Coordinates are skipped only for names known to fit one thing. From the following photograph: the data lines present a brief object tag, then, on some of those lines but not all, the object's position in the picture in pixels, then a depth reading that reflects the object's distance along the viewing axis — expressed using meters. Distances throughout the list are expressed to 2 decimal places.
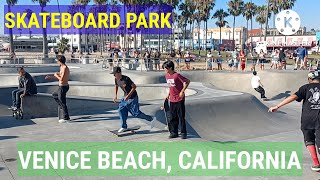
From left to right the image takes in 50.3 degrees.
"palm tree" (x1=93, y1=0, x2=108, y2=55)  66.18
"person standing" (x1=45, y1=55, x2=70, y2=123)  8.34
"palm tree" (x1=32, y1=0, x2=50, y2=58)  48.80
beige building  149.18
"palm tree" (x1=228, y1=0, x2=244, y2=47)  84.56
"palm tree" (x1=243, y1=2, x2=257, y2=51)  82.00
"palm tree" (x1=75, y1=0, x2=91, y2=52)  73.88
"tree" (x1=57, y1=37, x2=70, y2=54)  68.93
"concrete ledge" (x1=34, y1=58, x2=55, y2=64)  35.48
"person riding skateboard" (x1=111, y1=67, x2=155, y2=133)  7.09
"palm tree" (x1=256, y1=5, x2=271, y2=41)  85.19
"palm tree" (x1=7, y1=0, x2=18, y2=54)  46.08
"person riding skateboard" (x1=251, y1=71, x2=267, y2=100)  16.71
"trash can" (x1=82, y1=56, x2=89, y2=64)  34.84
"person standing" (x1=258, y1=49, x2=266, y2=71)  23.10
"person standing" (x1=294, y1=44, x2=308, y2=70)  22.43
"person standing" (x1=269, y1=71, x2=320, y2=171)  4.84
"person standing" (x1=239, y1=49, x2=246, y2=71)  22.89
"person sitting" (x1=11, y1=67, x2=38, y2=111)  9.09
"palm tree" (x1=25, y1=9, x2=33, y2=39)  75.72
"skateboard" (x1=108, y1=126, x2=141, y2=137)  7.23
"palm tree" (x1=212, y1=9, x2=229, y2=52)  91.78
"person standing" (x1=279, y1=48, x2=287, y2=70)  22.62
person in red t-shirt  6.59
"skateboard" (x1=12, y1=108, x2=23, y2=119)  9.19
